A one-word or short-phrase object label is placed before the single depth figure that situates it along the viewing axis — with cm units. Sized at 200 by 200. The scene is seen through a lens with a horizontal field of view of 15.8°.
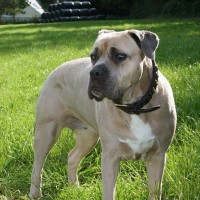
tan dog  480
